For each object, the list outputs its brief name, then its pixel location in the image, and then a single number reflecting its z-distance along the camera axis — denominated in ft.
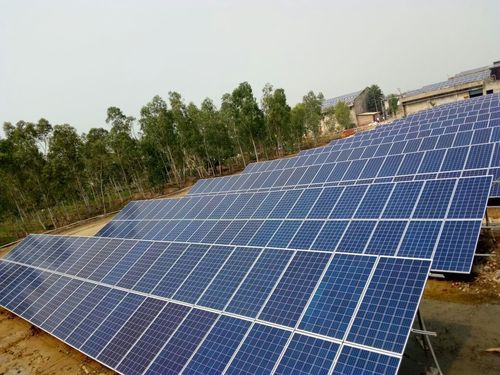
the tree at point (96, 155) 151.64
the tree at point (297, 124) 237.49
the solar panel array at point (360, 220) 36.14
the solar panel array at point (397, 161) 54.29
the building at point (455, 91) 262.26
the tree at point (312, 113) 264.11
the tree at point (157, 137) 170.71
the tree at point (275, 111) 203.63
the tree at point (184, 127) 175.73
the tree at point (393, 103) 366.76
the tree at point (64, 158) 134.41
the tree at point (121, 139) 162.40
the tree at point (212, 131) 187.73
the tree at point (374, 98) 445.37
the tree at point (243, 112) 184.65
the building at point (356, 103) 387.55
